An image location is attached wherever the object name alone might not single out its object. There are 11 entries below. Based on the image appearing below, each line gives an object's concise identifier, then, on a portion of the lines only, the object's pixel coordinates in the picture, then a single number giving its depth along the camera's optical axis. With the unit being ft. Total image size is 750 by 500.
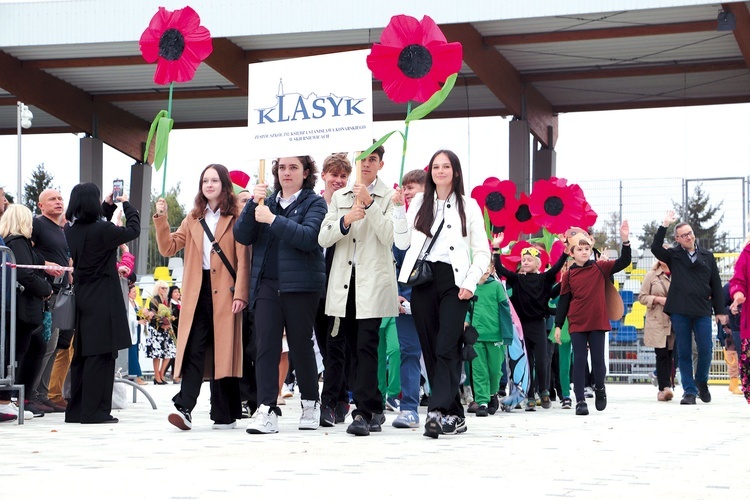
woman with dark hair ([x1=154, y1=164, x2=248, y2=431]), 24.75
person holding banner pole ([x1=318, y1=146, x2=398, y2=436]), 24.14
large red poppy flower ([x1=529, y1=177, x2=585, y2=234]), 40.19
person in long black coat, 27.76
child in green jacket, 32.58
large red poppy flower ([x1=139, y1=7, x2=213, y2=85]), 27.78
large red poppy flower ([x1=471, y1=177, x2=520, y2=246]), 40.16
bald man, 30.81
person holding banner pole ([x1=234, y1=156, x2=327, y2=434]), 24.00
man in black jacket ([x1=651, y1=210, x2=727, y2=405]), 39.52
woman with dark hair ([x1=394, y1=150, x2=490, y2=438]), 23.52
